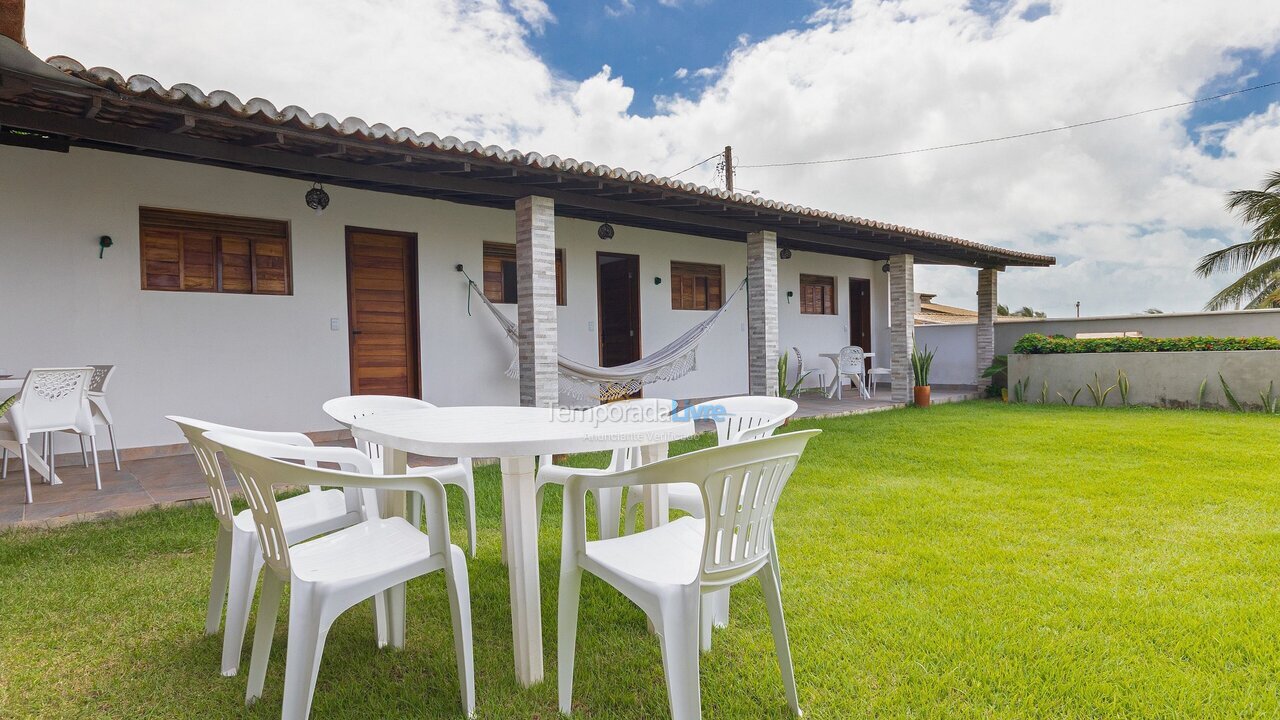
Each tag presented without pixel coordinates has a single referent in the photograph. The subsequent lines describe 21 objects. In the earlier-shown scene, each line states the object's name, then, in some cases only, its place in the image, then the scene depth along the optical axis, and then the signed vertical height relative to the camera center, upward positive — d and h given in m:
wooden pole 13.73 +4.07
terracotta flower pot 7.93 -0.61
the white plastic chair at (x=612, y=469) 2.32 -0.44
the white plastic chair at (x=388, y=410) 2.40 -0.24
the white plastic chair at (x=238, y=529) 1.71 -0.51
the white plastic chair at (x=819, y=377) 9.48 -0.42
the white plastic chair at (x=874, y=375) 9.30 -0.40
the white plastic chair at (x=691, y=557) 1.31 -0.51
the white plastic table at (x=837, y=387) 8.79 -0.53
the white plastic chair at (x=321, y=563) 1.35 -0.50
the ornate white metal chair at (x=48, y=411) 3.47 -0.28
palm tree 13.47 +1.98
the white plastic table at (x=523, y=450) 1.61 -0.25
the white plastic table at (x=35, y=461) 3.58 -0.59
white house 3.76 +0.94
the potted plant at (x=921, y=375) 7.95 -0.34
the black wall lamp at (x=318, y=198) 5.19 +1.34
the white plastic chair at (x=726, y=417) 2.24 -0.25
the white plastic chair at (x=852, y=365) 8.73 -0.21
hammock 5.62 -0.17
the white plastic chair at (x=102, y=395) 4.12 -0.22
